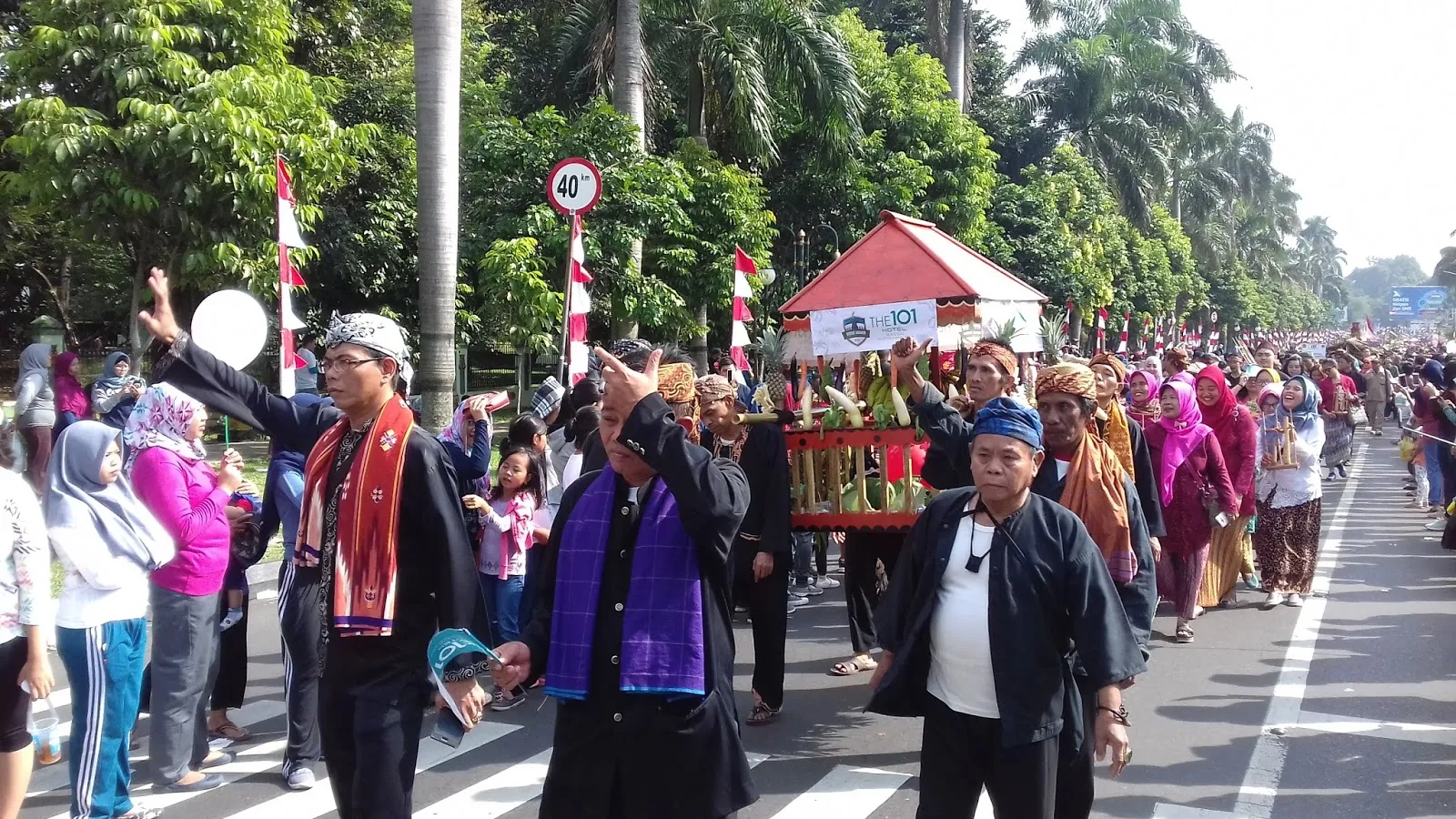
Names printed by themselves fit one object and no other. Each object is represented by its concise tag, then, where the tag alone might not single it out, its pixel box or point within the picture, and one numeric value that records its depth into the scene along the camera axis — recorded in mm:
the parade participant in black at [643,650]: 3016
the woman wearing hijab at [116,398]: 8047
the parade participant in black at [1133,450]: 5488
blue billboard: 100312
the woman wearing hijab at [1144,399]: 8367
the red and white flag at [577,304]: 8477
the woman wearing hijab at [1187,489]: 8203
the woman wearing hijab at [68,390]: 11188
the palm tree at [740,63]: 17219
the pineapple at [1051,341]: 10723
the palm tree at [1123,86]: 39656
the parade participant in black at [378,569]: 3395
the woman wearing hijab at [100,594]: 4496
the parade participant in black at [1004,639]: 3350
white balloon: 4730
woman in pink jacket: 4984
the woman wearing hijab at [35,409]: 11492
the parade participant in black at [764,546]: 6238
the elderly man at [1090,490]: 4199
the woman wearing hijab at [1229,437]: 8875
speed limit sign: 8836
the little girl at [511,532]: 6688
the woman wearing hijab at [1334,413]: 17844
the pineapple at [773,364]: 8039
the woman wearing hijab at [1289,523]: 9595
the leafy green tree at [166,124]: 12680
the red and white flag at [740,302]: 13305
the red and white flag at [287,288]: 7441
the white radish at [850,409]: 6523
